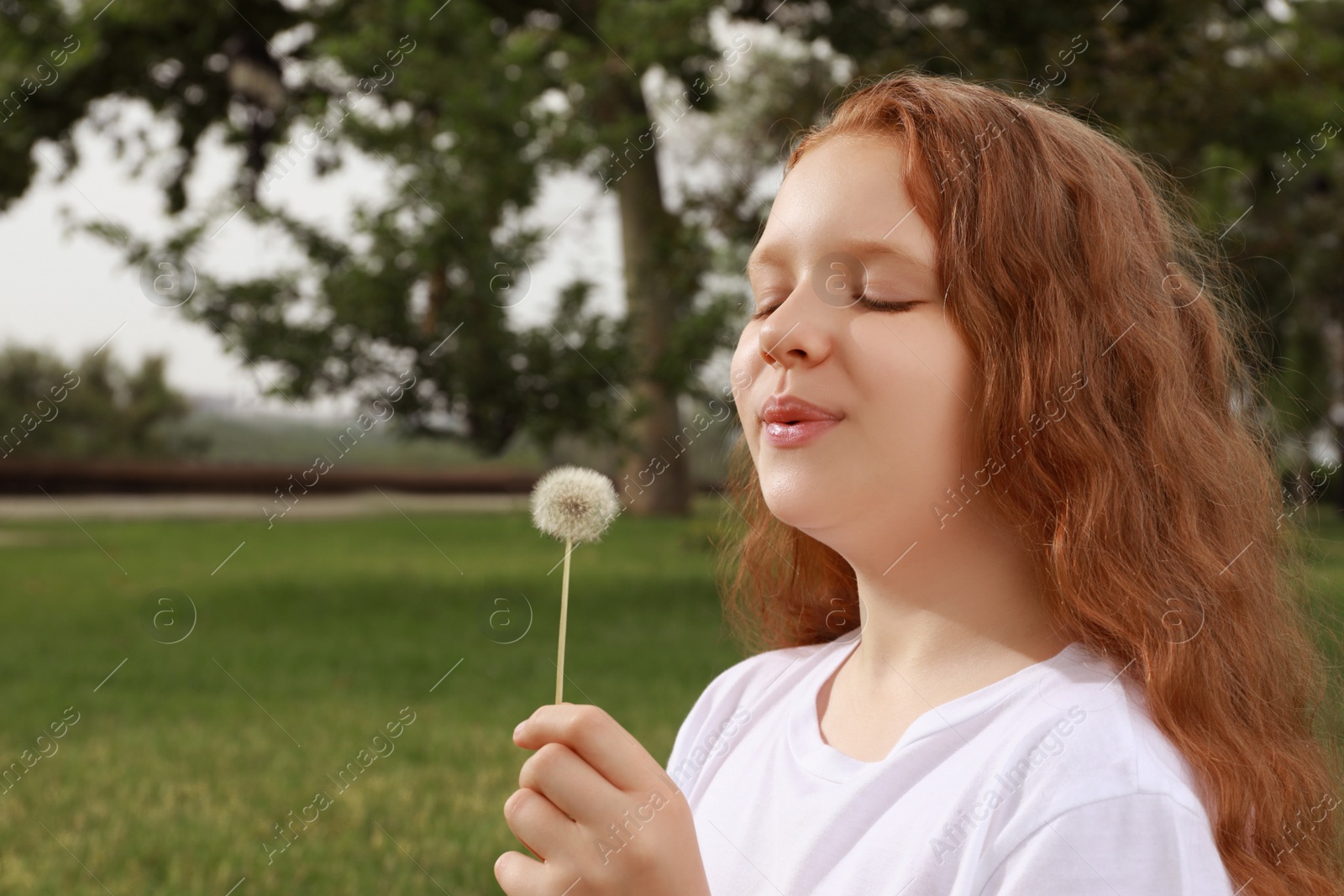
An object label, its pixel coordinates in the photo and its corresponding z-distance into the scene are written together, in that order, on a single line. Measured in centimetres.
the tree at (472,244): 643
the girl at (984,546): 90
